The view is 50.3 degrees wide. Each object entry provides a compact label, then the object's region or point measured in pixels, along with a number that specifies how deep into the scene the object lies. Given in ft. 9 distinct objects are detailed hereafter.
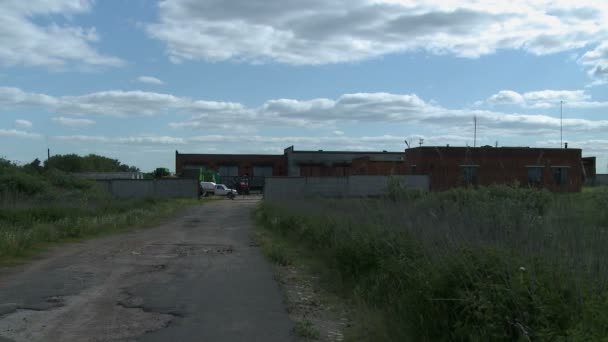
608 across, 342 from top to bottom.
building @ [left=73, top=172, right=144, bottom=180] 295.17
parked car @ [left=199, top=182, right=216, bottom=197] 235.30
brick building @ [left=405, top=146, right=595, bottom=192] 192.13
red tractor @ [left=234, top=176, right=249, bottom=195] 265.34
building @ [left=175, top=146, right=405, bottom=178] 311.88
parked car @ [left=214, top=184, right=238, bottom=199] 238.89
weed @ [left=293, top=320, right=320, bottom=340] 27.17
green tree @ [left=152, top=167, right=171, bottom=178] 271.69
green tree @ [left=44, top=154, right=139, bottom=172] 414.21
